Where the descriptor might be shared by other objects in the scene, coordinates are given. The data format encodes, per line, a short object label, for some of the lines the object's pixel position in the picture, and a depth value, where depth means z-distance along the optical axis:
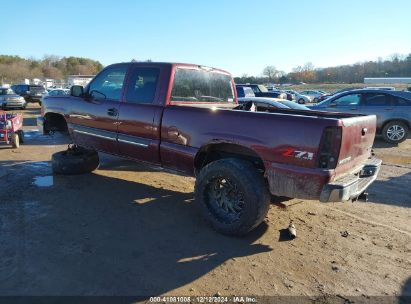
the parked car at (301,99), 37.06
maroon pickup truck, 3.88
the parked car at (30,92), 29.56
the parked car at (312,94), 41.47
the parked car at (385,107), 11.97
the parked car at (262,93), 22.16
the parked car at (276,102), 10.64
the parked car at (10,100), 24.91
